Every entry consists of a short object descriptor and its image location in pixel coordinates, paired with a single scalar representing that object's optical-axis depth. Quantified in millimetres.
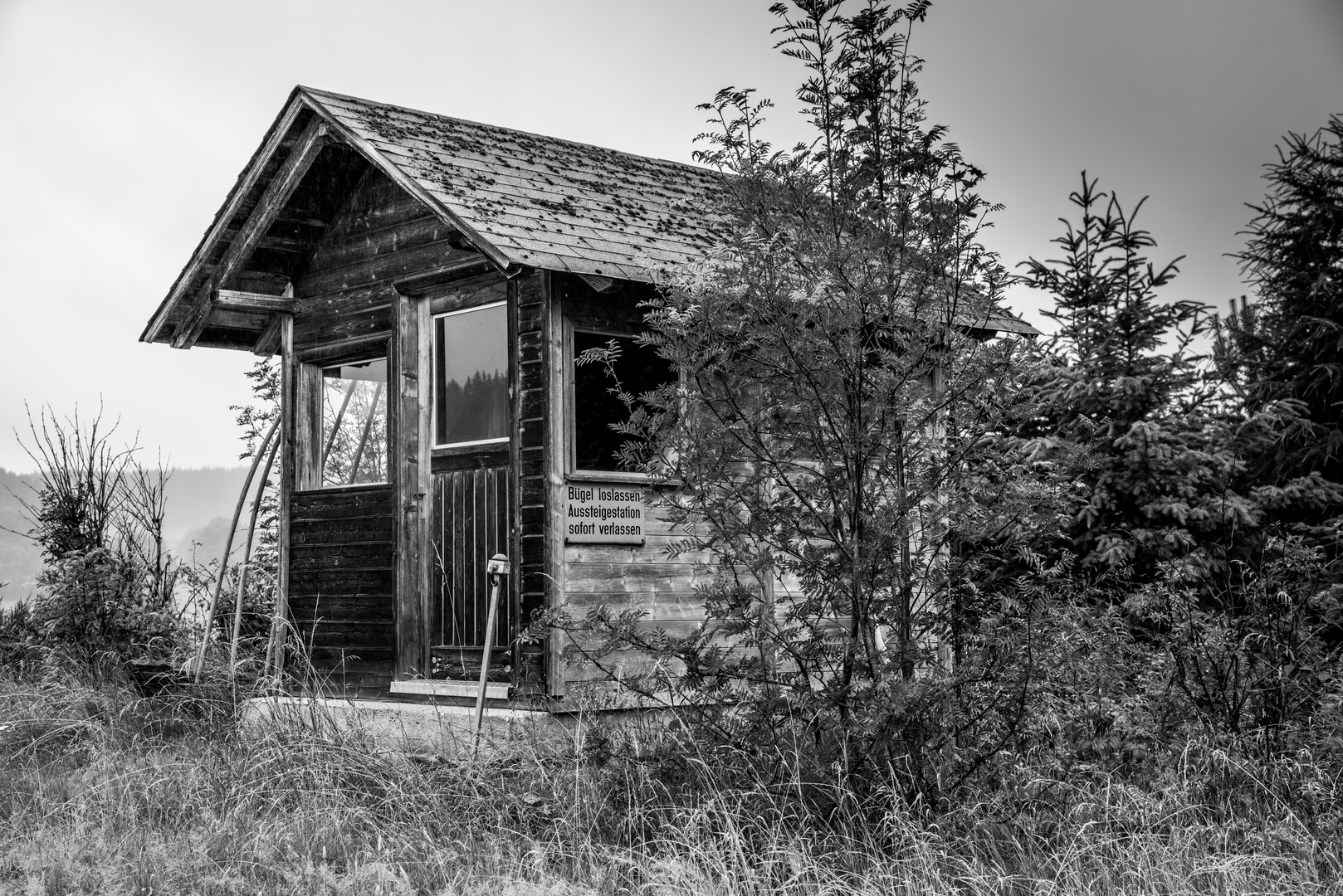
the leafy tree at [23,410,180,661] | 12461
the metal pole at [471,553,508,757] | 8141
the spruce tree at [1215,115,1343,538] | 11438
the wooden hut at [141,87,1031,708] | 8977
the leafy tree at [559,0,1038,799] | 5918
